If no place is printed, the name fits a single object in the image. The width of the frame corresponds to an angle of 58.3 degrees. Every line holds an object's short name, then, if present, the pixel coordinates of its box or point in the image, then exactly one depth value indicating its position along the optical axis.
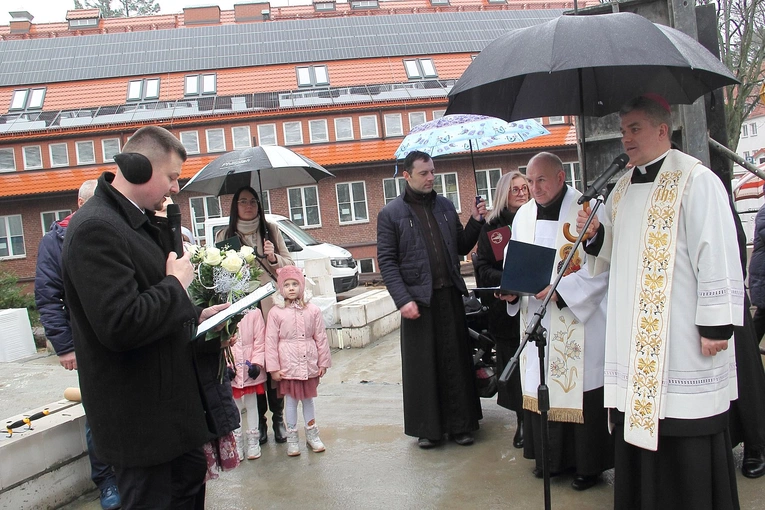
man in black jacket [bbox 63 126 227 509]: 2.48
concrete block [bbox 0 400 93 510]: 4.00
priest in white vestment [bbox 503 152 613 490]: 4.04
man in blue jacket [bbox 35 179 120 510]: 4.22
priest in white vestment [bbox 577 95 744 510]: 3.09
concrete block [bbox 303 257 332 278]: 11.78
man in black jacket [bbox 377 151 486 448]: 5.14
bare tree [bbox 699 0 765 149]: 14.77
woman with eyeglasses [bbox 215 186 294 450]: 5.40
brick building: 28.89
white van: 16.06
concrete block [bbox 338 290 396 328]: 9.79
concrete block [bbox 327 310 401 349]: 9.76
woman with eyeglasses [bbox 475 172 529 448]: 5.08
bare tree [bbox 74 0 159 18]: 58.75
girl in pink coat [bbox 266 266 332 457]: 5.12
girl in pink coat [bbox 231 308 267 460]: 5.17
